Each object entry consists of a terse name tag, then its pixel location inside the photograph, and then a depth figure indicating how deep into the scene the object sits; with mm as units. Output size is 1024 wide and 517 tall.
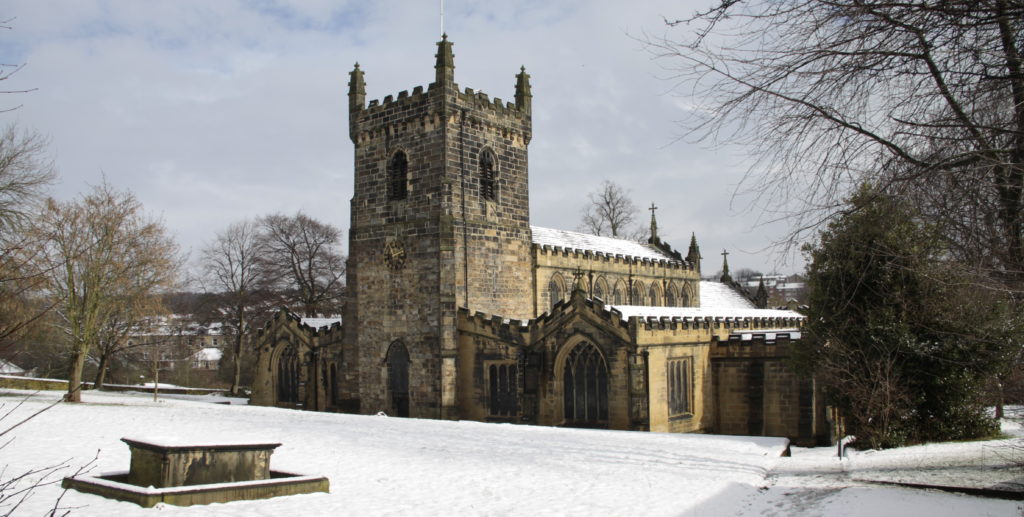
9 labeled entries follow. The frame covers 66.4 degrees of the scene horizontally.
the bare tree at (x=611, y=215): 54625
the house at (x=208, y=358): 72312
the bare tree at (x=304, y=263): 47562
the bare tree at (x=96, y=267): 26297
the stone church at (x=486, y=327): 24375
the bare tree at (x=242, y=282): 46094
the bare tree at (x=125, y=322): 30092
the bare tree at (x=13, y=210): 17906
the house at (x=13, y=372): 45656
